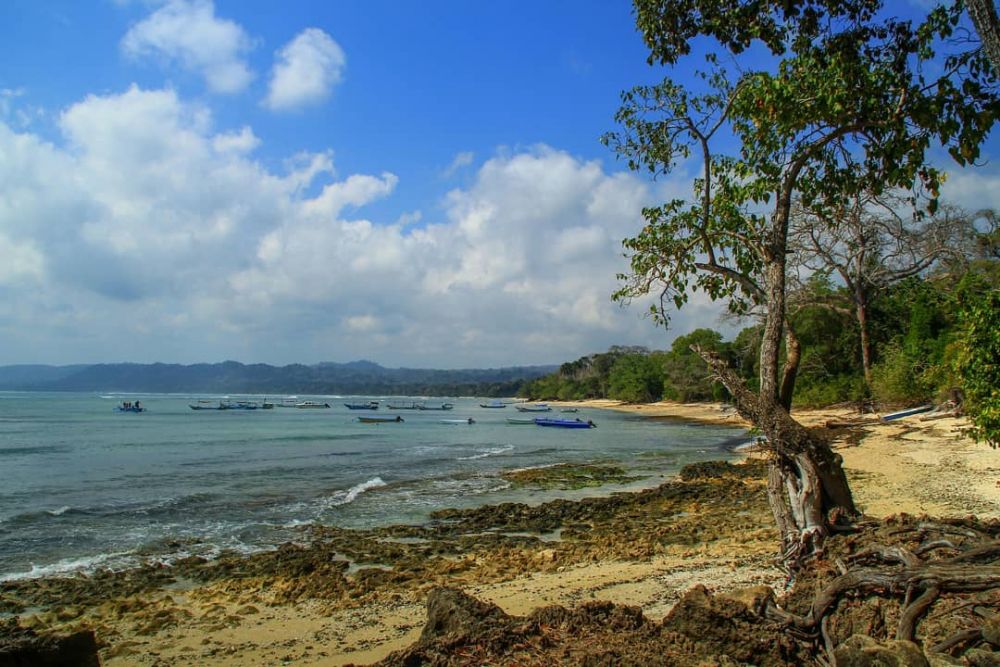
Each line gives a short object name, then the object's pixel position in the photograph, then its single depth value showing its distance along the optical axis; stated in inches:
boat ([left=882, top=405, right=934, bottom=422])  1167.0
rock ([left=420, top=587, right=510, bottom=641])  191.9
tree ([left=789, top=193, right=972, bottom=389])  912.3
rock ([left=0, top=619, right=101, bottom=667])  176.2
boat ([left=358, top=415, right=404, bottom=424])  2462.8
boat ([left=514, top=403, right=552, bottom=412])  3945.4
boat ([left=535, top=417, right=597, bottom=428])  2052.2
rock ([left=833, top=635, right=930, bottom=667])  146.2
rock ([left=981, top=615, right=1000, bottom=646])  154.0
